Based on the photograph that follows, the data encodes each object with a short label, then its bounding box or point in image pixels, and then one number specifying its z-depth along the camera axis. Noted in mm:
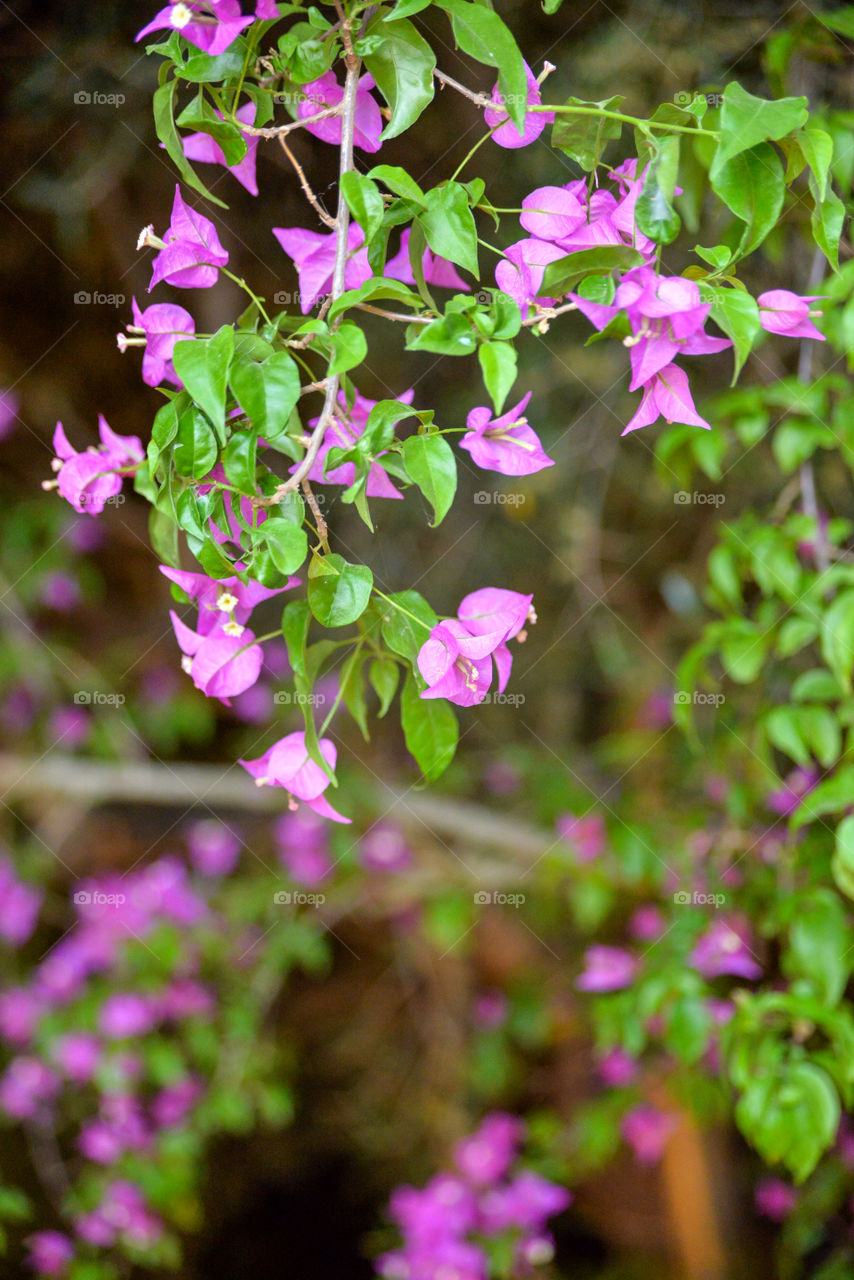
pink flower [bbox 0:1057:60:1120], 3531
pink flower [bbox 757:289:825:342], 1861
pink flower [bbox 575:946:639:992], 2704
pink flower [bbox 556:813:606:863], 2997
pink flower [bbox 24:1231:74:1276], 3194
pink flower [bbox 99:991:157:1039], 3400
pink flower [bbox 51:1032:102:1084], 3433
